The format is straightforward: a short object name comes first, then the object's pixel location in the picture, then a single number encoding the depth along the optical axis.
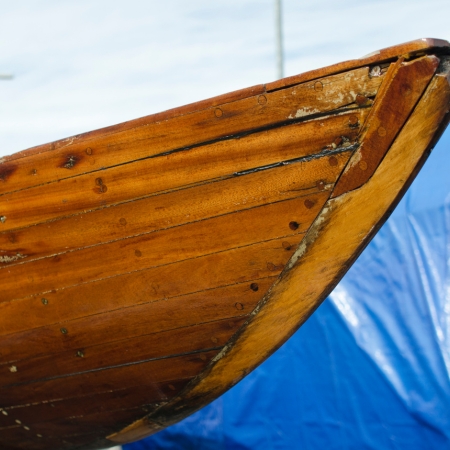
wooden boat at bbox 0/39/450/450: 2.02
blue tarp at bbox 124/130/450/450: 2.64
